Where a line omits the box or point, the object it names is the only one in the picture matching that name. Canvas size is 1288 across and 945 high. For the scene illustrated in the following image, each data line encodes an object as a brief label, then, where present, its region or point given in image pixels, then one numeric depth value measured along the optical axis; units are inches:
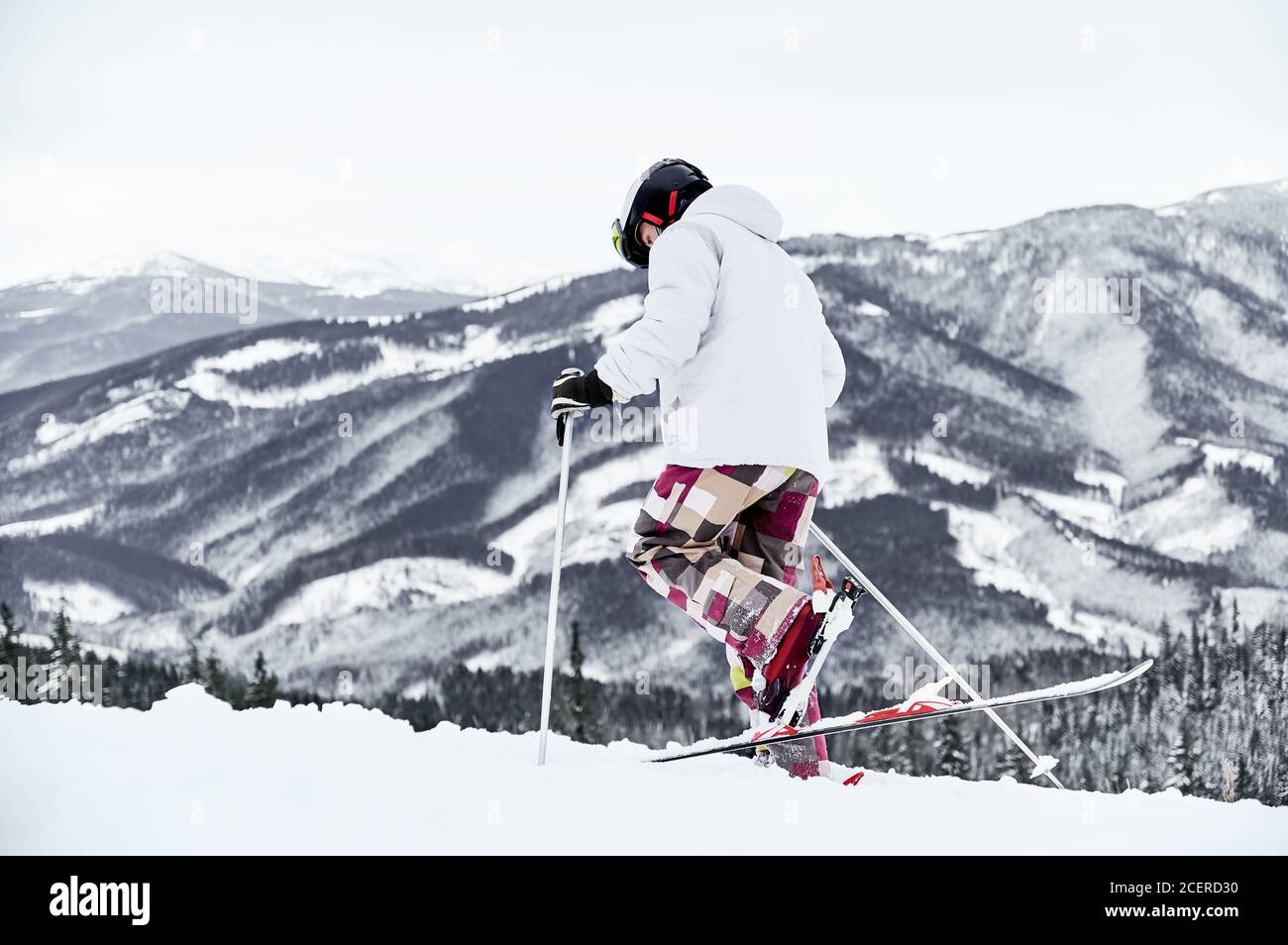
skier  157.6
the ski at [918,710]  154.9
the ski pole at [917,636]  172.2
